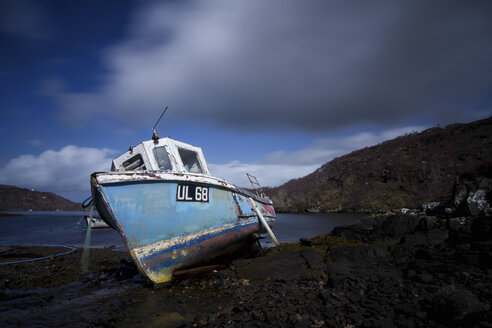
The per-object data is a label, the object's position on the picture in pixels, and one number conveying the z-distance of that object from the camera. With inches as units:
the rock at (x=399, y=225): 421.7
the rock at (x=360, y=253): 293.2
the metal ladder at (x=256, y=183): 452.4
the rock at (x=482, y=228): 311.5
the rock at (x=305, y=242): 402.2
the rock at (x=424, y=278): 206.8
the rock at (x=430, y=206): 786.6
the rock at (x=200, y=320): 169.1
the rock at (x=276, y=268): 250.1
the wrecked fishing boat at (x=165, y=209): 233.5
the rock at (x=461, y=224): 373.4
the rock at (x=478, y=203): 522.5
